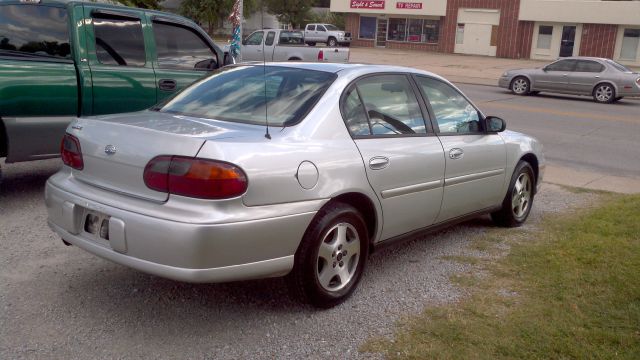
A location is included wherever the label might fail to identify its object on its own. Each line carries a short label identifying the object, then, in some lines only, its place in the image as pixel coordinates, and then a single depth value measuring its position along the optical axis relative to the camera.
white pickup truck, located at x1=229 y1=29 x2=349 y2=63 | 22.39
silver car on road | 20.66
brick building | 42.38
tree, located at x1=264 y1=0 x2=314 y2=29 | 61.44
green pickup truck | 5.95
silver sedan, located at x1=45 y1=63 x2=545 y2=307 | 3.51
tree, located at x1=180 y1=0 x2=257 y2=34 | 48.47
